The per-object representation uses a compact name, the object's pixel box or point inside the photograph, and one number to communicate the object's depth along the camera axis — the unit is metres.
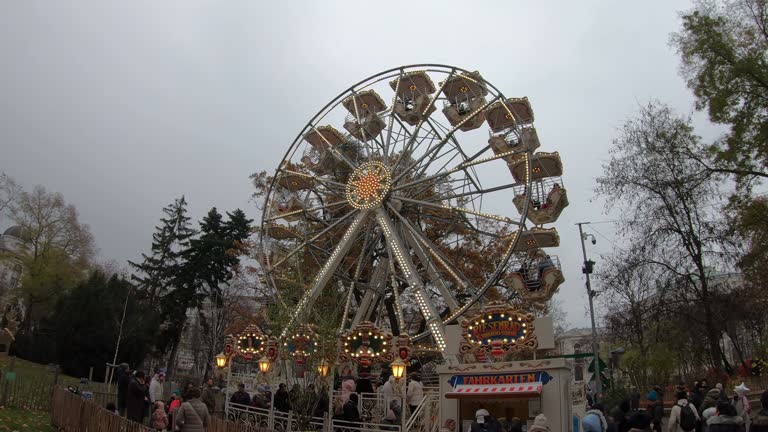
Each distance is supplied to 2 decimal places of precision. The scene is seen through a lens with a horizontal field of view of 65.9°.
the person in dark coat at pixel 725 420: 7.25
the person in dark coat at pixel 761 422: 7.28
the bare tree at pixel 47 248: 37.72
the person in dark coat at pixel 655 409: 10.27
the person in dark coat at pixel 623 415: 8.29
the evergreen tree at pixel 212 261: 40.66
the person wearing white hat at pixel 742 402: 10.54
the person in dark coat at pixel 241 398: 16.80
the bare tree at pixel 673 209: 19.44
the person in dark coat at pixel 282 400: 15.77
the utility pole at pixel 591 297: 19.86
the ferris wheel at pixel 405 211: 20.58
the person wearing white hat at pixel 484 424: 10.68
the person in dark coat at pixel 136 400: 11.34
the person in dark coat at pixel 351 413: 14.07
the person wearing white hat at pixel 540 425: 6.90
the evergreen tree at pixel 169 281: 39.97
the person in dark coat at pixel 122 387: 12.28
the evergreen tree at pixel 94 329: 29.77
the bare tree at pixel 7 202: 35.30
